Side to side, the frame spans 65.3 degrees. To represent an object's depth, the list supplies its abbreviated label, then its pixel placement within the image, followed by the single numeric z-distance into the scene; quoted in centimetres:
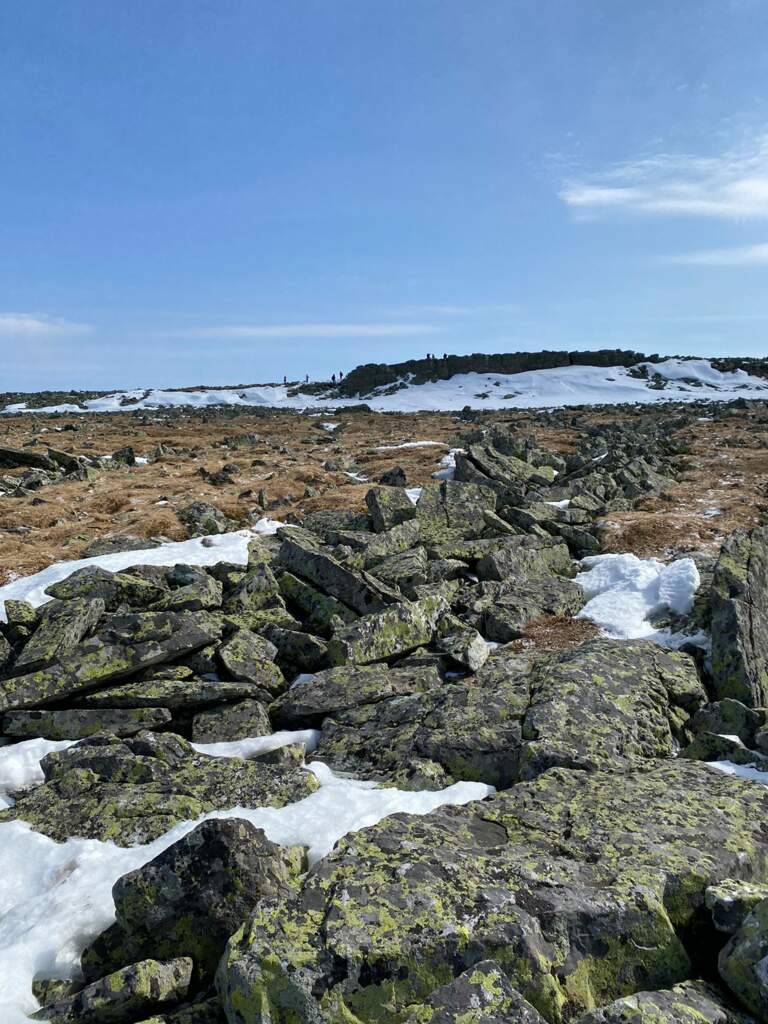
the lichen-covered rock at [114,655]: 1126
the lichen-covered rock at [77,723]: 1083
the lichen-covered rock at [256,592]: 1489
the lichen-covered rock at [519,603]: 1509
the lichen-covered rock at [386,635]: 1313
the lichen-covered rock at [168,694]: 1133
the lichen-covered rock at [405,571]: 1673
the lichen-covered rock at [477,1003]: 443
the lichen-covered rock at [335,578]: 1508
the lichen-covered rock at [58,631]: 1216
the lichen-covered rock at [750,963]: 462
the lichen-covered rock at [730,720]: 1017
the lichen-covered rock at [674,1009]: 437
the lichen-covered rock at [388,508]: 2122
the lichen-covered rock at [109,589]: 1481
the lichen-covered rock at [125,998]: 535
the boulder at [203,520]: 2281
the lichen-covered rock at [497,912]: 486
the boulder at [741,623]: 1173
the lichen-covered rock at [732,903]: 543
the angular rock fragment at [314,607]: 1498
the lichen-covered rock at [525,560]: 1789
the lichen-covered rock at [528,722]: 936
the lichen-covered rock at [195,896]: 601
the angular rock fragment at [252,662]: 1229
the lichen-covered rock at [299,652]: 1339
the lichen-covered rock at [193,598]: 1441
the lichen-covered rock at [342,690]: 1148
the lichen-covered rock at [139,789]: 825
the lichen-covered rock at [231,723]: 1091
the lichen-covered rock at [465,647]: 1298
